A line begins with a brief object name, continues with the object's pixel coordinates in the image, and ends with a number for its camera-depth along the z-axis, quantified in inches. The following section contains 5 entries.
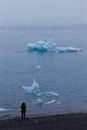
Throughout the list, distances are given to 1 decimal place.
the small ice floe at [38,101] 1360.4
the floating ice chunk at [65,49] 3149.6
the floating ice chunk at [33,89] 1534.2
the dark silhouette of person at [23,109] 921.1
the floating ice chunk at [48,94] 1515.5
